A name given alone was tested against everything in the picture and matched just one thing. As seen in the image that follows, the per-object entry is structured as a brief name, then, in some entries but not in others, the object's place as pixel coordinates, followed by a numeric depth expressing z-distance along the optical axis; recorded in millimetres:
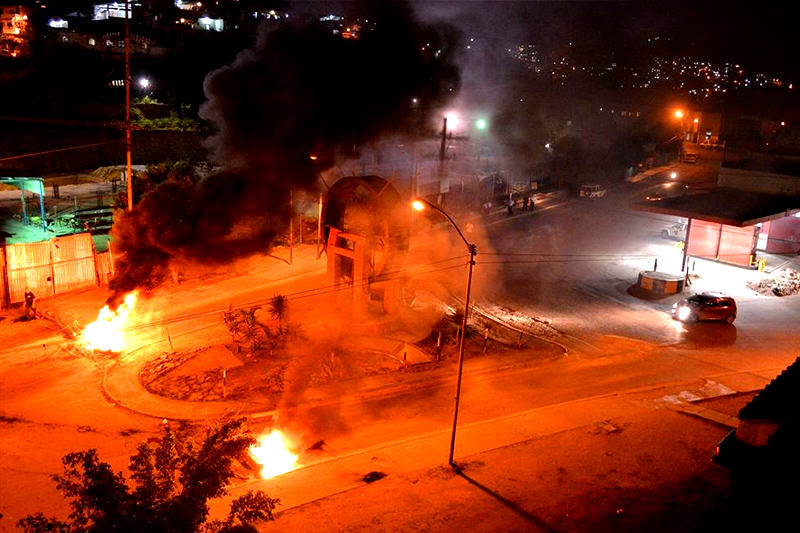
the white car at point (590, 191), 50875
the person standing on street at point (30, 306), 20484
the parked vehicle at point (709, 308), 24812
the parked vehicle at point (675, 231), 37438
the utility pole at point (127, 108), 20141
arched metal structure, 20828
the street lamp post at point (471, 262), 12713
